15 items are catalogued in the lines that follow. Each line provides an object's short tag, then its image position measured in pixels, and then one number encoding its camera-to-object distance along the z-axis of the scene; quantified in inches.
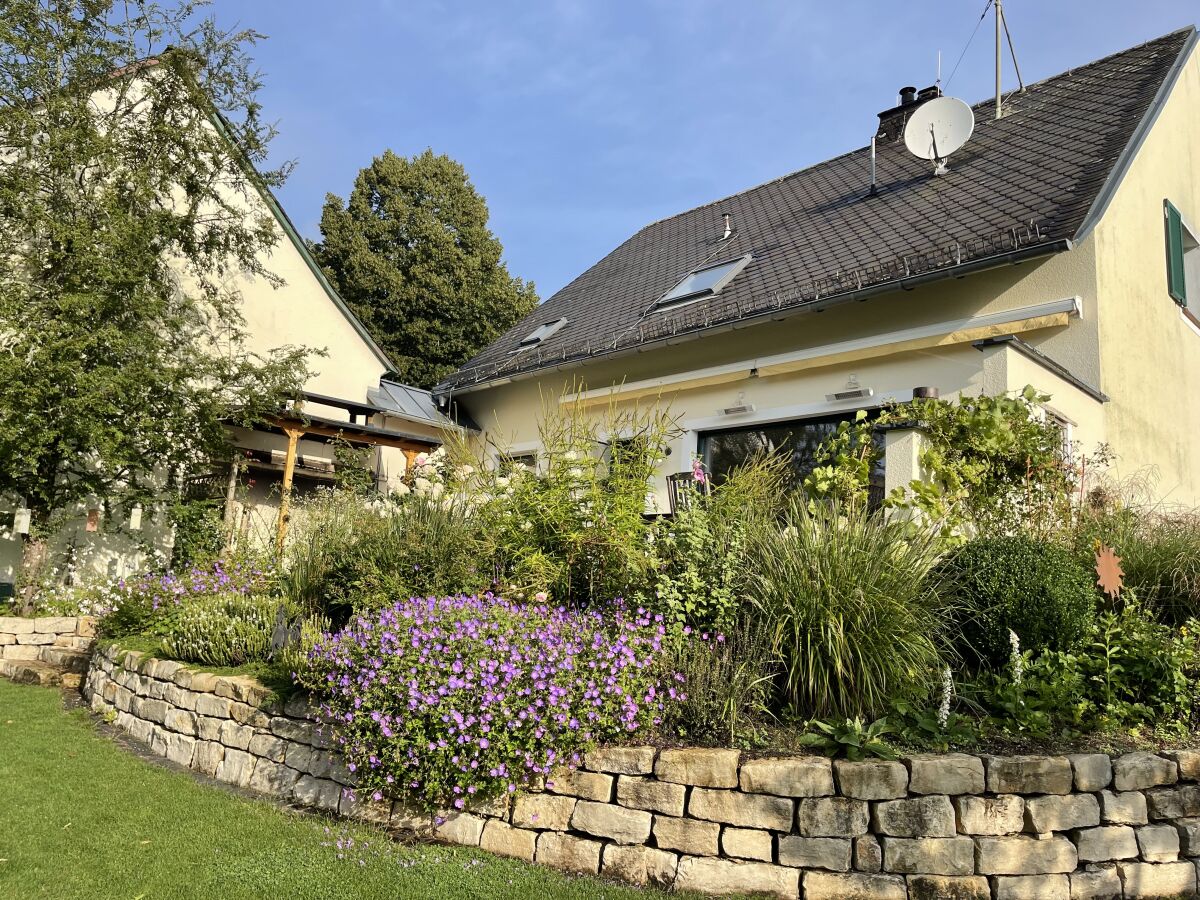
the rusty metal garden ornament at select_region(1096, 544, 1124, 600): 171.2
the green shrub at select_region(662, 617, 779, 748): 154.9
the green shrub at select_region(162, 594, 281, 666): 227.0
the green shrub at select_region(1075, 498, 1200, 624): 177.5
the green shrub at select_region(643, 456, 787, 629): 174.2
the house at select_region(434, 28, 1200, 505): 292.2
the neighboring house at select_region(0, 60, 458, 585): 417.7
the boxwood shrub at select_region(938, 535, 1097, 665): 163.5
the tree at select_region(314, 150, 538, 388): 944.9
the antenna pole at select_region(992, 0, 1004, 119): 411.2
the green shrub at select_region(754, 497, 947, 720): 155.9
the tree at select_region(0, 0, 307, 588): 331.0
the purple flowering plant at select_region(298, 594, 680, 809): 145.1
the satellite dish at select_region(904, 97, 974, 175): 373.1
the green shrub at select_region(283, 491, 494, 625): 202.8
